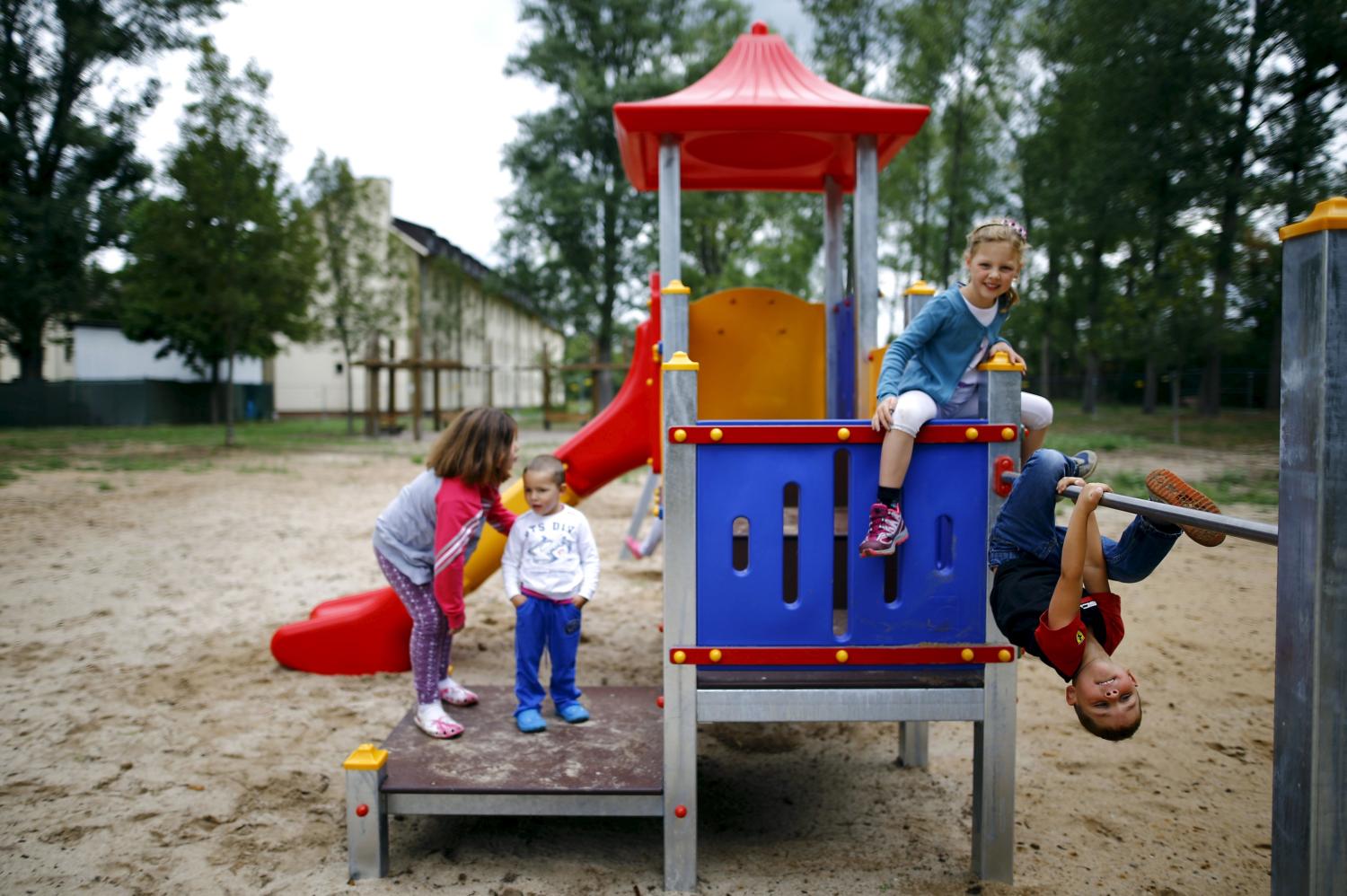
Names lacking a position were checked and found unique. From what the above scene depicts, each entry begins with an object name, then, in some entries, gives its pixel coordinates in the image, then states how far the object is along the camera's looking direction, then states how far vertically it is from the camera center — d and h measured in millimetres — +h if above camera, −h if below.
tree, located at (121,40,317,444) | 16656 +3545
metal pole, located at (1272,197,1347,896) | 1519 -275
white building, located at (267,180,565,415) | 27094 +2418
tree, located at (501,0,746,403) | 24062 +7311
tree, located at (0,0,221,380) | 19703 +6312
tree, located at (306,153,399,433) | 23359 +4020
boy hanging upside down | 2062 -446
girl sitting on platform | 2826 +229
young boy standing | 3350 -683
